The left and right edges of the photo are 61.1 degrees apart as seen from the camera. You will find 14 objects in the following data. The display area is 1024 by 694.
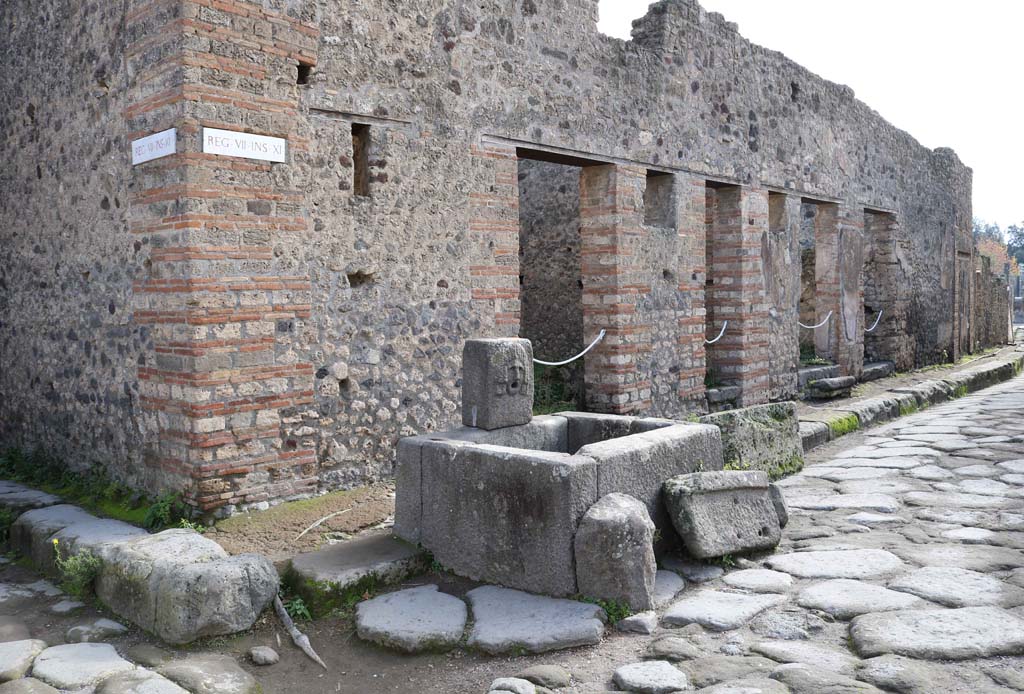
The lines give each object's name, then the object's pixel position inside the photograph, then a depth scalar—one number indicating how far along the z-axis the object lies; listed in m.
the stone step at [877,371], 12.97
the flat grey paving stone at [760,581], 4.19
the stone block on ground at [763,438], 6.13
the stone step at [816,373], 11.23
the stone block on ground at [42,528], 5.03
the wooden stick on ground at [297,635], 3.71
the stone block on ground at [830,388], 11.05
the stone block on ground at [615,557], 3.90
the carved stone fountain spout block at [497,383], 4.92
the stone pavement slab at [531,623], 3.60
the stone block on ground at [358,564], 4.18
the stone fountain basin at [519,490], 4.01
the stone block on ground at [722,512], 4.46
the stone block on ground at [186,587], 3.80
